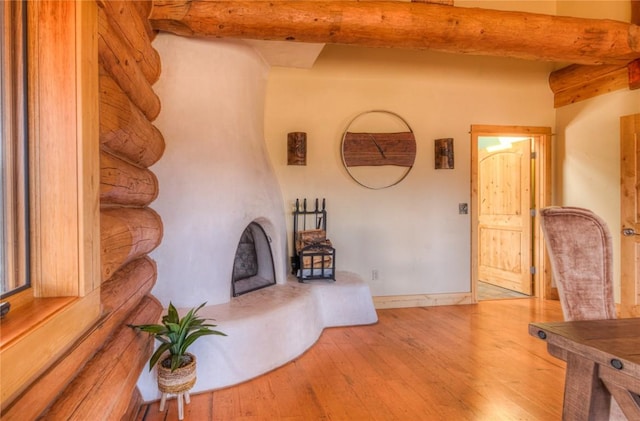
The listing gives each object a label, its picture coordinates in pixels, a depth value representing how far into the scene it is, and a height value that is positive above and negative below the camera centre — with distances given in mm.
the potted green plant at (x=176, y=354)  1893 -794
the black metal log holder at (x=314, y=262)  3402 -522
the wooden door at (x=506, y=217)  4624 -146
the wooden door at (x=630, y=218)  3221 -109
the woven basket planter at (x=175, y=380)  1891 -915
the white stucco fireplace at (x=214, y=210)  2375 -12
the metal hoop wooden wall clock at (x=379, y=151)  3906 +633
